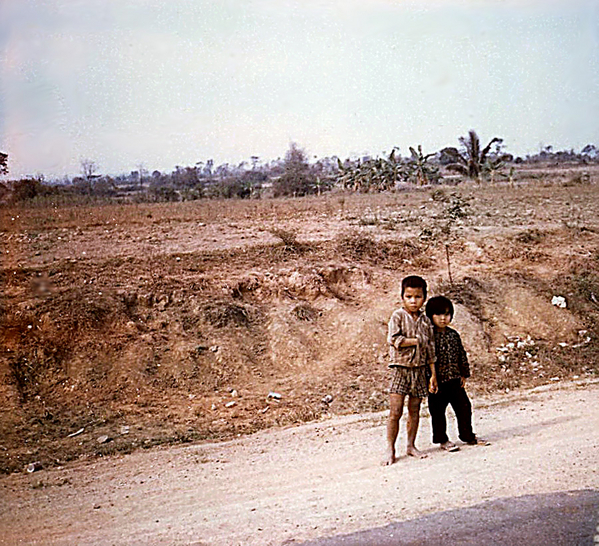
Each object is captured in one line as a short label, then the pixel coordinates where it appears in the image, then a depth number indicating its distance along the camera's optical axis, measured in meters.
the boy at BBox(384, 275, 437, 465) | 5.23
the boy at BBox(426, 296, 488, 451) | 5.50
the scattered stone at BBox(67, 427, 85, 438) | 7.76
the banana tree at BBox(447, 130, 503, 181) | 39.91
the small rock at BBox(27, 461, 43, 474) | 6.80
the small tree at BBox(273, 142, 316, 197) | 36.25
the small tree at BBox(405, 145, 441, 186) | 40.31
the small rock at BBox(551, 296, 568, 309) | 11.57
